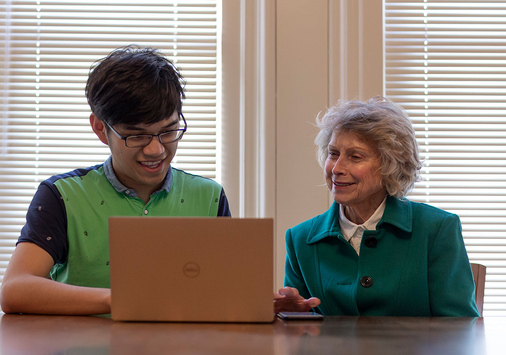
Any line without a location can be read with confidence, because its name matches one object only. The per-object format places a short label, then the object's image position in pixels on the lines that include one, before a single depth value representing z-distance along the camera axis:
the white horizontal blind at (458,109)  2.89
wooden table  1.09
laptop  1.32
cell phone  1.46
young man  1.78
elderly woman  1.96
